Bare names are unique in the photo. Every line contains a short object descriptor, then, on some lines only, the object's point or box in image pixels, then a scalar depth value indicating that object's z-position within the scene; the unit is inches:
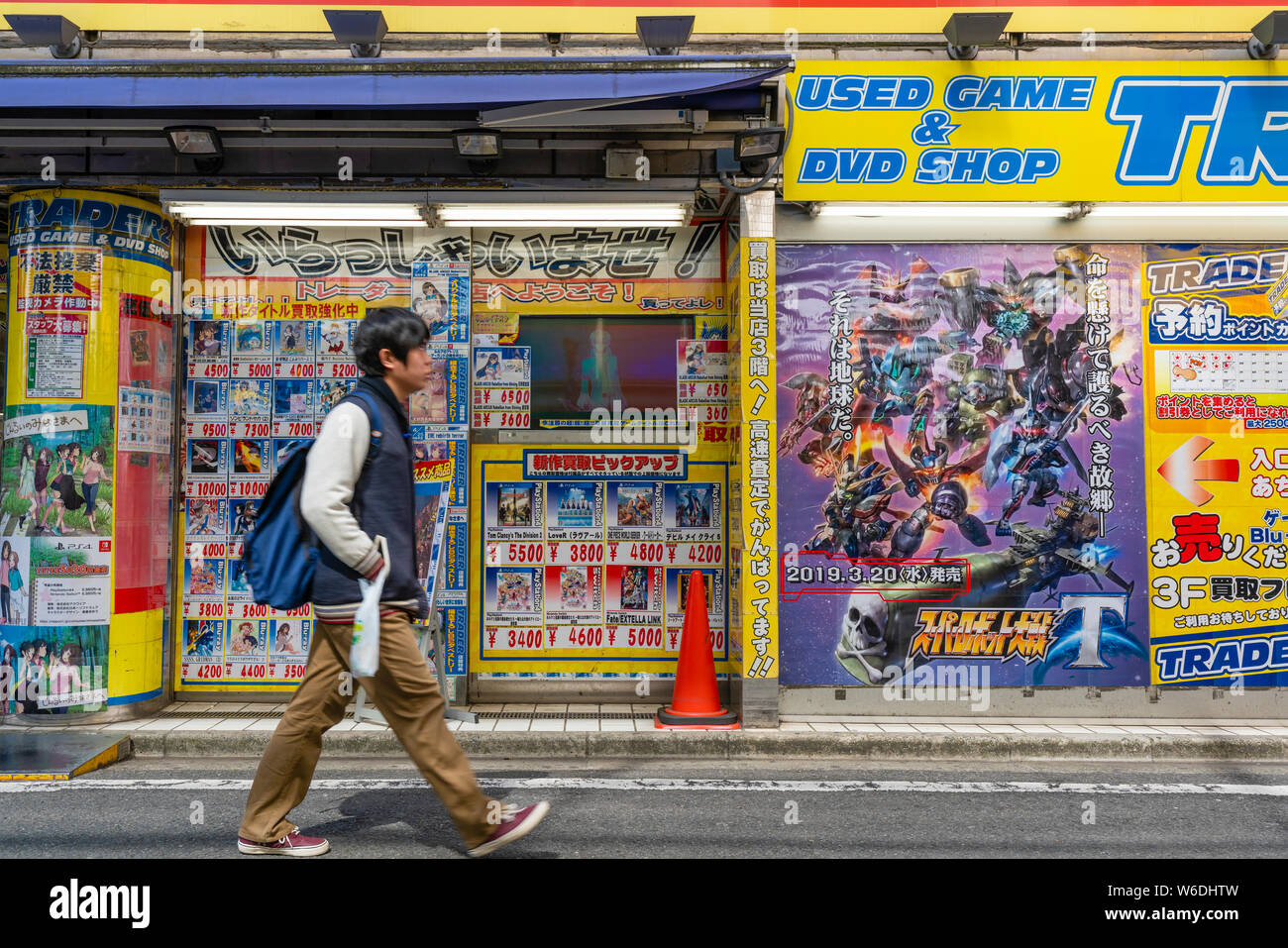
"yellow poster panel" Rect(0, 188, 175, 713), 266.5
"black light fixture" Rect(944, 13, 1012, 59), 273.6
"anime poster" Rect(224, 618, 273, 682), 294.2
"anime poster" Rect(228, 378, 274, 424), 299.6
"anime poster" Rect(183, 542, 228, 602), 296.5
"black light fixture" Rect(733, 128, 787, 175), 261.6
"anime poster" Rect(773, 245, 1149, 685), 284.4
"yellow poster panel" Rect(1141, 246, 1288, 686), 283.1
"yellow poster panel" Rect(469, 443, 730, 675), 298.0
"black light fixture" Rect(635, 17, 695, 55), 279.1
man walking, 145.1
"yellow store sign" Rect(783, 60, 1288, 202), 282.8
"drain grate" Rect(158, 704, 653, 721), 273.0
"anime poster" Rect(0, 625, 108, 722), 264.2
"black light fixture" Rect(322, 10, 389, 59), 283.9
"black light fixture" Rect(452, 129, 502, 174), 259.4
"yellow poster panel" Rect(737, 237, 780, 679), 269.3
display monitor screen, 302.4
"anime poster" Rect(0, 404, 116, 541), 268.2
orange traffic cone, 265.1
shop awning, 238.1
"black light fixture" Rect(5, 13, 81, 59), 275.7
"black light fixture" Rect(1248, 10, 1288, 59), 276.5
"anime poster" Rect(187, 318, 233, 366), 300.0
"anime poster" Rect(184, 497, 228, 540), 298.0
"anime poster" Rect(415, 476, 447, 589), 289.3
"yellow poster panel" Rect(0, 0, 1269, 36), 287.4
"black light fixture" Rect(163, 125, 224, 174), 253.1
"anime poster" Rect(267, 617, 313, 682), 294.2
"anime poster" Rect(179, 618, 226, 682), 294.2
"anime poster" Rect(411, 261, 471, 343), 295.9
